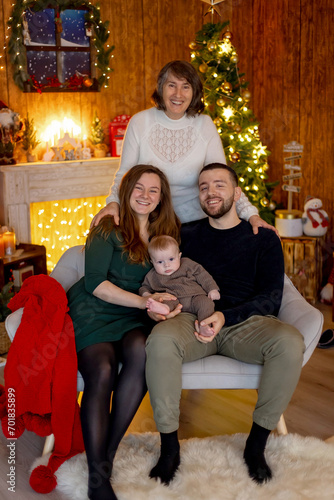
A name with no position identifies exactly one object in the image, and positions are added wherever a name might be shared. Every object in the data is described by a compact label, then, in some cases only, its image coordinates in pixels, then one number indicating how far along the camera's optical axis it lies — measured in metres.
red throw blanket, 2.00
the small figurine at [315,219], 4.09
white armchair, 2.05
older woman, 2.59
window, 4.05
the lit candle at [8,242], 3.68
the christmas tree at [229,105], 4.11
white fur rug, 1.89
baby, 2.17
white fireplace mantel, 3.89
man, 1.93
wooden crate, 4.02
